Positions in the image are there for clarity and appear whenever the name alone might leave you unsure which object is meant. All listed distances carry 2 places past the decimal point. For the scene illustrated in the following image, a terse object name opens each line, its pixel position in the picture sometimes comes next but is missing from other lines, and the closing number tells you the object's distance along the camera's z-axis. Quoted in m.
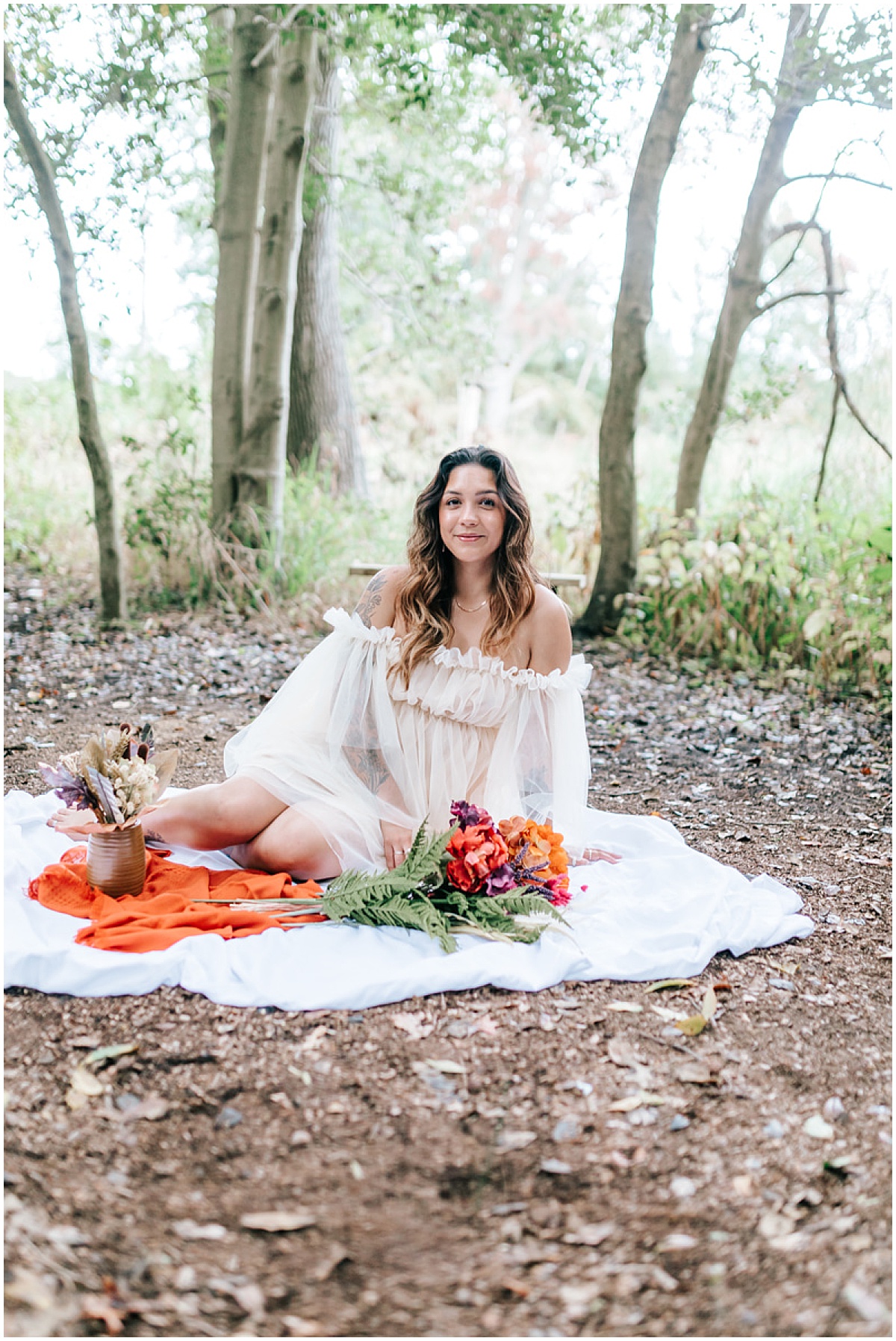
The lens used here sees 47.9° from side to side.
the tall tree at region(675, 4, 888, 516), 6.34
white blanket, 2.57
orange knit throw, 2.74
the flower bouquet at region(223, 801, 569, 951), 2.92
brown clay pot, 2.95
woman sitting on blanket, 3.21
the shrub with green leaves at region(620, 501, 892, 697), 6.35
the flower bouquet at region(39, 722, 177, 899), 2.90
